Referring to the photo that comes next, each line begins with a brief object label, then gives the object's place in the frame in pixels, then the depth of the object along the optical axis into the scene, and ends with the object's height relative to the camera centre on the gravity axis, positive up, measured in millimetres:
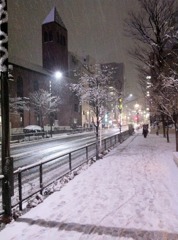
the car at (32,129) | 27254 -857
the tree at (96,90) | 12991 +2483
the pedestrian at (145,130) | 21496 -1096
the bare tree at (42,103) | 29927 +3565
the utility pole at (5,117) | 3810 +152
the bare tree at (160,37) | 11622 +5510
